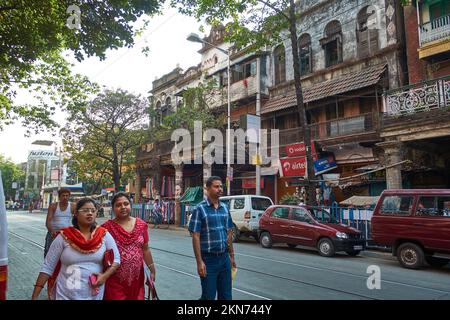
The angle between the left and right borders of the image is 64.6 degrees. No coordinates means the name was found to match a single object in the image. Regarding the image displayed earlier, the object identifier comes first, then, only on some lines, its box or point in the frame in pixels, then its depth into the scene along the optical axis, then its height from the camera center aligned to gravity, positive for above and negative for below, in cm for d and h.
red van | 866 -65
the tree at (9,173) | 6946 +537
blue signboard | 1825 +178
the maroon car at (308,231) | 1092 -101
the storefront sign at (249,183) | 2238 +106
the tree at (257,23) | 1377 +723
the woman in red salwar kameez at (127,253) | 351 -55
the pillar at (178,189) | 2401 +77
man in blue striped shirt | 408 -53
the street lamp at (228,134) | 1823 +341
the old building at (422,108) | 1193 +315
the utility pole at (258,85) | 2244 +720
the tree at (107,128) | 2711 +558
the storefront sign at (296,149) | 1900 +272
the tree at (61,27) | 923 +470
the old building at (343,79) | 1664 +611
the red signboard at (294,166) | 1873 +179
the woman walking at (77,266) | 316 -60
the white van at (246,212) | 1461 -50
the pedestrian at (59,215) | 676 -28
